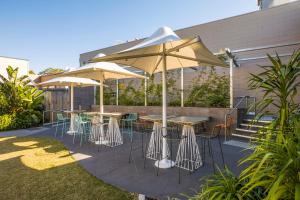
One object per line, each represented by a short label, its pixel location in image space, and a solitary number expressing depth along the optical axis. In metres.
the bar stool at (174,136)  4.03
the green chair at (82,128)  7.52
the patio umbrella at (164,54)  3.81
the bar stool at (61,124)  7.91
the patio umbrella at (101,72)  6.15
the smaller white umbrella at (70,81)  8.29
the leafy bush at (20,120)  10.03
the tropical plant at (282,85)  2.03
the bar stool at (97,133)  6.84
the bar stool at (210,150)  4.12
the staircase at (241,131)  6.79
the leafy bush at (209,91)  7.93
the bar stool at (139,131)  5.34
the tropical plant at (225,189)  1.92
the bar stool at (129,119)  7.30
